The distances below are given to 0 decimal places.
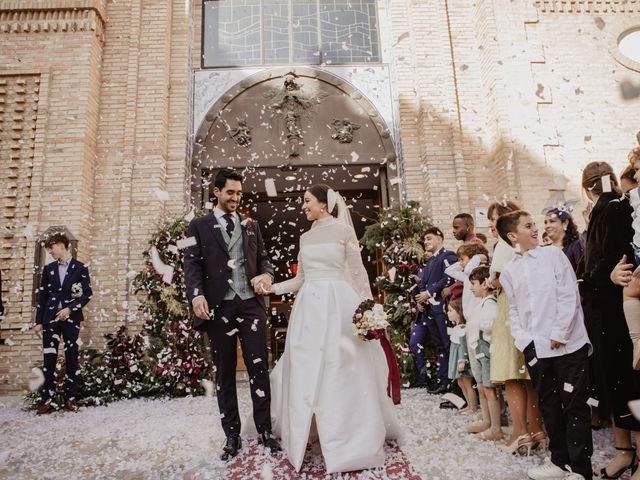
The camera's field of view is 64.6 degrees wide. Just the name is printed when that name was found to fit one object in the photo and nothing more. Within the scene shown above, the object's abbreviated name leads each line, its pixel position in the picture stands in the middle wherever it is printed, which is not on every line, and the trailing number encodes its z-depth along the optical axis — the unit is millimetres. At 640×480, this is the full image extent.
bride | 3486
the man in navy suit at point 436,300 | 5977
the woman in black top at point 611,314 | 3061
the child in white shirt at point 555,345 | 3039
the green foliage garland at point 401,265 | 7242
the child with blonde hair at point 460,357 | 4824
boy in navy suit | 6168
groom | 3883
